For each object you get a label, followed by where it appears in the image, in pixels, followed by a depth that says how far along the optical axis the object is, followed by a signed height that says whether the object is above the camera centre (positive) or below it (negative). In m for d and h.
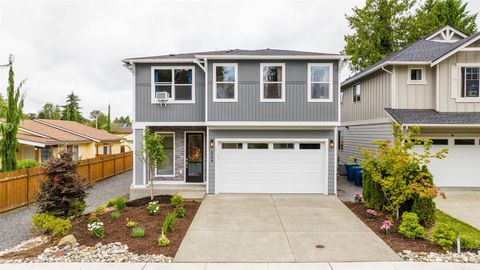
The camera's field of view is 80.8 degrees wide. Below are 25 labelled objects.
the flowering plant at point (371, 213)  8.26 -2.38
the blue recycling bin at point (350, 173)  14.32 -2.04
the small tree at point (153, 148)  10.29 -0.57
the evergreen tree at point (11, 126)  10.51 +0.23
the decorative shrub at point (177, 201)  9.55 -2.32
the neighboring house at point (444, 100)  12.20 +1.50
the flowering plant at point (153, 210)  8.63 -2.38
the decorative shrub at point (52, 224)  7.09 -2.35
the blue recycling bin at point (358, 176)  13.43 -2.07
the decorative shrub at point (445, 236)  6.13 -2.29
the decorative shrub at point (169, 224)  6.92 -2.29
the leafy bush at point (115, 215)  8.20 -2.43
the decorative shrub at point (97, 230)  6.74 -2.36
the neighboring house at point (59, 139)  15.24 -0.41
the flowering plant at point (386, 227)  7.02 -2.34
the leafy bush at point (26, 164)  12.17 -1.44
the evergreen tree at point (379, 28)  23.94 +9.05
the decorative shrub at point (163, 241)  6.35 -2.46
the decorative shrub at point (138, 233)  6.74 -2.41
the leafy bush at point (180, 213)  8.47 -2.42
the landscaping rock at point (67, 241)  6.38 -2.48
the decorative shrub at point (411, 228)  6.71 -2.29
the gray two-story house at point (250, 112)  11.20 +0.82
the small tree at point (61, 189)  7.54 -1.54
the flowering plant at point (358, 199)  10.18 -2.39
